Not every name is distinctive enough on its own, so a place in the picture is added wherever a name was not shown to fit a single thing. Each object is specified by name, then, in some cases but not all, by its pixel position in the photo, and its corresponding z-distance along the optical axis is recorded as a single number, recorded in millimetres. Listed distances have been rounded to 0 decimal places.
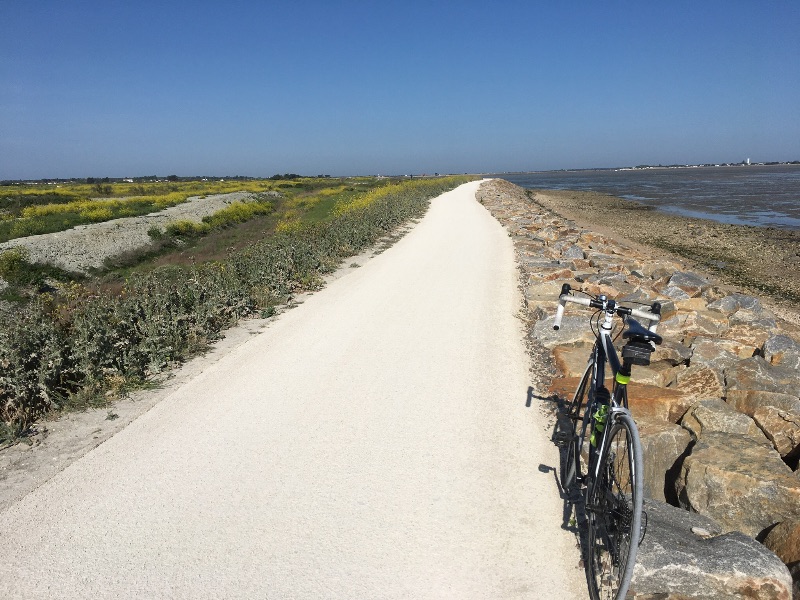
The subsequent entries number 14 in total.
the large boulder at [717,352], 5961
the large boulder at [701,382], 5121
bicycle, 2609
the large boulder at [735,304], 8477
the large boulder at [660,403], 4641
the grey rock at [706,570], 2693
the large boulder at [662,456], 4035
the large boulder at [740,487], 3422
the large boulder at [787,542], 2906
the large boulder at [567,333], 6539
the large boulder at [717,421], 4328
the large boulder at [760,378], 5176
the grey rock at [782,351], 5941
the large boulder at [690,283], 9438
